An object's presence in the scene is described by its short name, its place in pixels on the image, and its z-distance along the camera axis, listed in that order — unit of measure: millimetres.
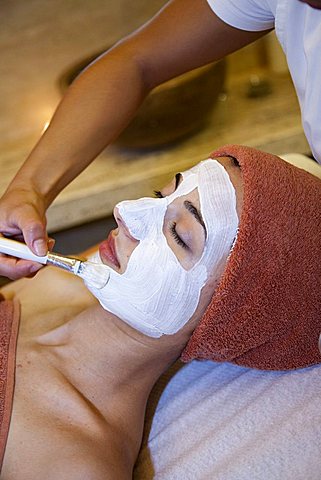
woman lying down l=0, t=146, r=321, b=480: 1077
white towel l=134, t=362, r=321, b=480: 1087
